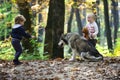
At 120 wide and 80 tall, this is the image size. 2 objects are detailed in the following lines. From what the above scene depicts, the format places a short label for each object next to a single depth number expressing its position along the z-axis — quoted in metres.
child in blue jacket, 11.25
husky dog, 11.95
